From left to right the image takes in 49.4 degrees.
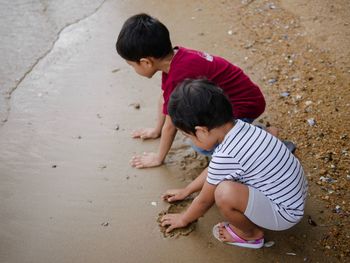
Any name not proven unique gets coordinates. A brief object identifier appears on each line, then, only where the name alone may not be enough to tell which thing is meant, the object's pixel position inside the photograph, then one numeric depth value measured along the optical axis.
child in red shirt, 2.11
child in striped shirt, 1.71
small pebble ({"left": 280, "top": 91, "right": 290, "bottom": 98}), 3.01
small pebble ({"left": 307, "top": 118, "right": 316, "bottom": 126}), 2.73
